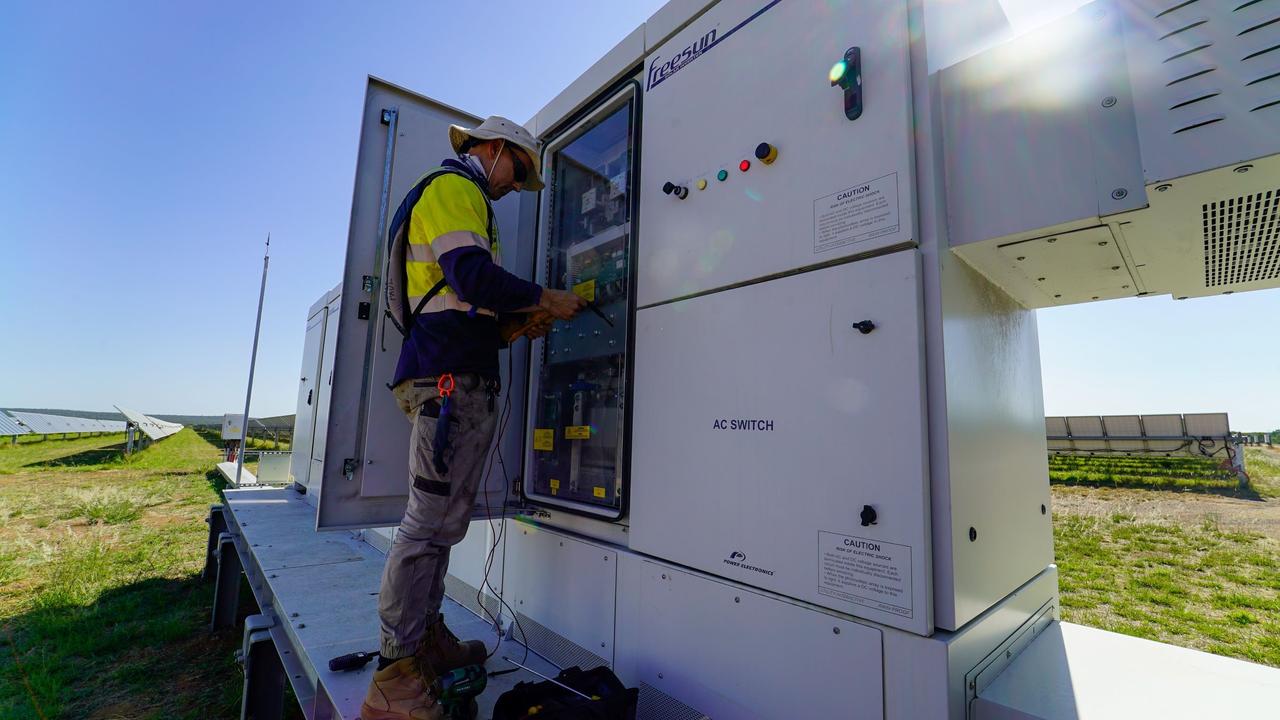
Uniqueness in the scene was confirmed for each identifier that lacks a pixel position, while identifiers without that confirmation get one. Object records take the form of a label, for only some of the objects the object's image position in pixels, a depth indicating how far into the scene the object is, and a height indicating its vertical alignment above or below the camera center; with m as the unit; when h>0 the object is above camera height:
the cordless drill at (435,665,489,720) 1.57 -0.79
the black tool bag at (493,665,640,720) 1.41 -0.77
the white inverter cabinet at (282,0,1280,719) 1.21 +0.38
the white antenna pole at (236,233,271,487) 6.66 +0.43
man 1.65 +0.12
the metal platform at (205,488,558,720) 1.92 -0.90
